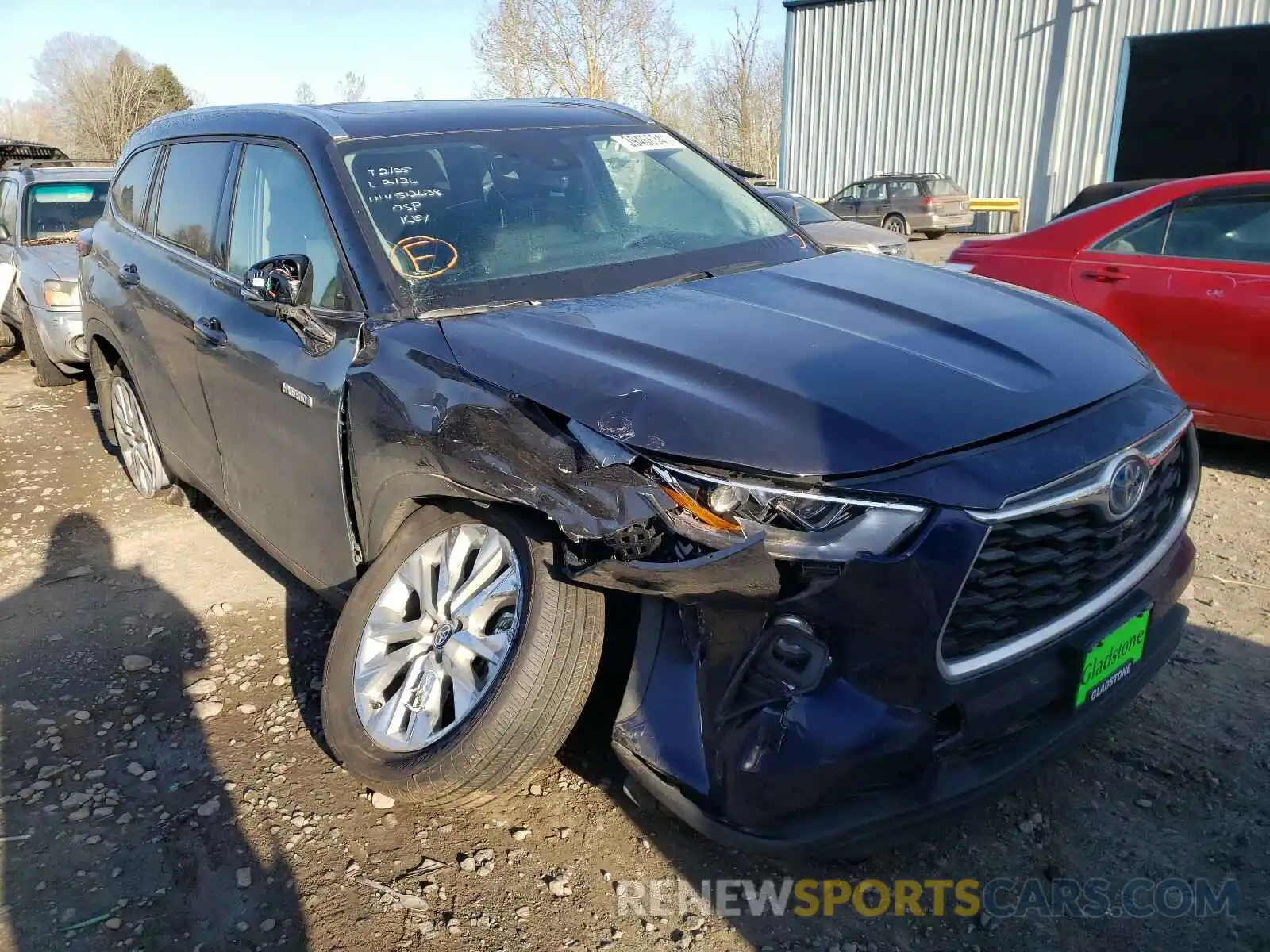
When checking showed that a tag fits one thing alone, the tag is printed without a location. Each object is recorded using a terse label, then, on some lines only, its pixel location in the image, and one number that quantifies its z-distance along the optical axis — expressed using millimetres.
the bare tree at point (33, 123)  37550
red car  4672
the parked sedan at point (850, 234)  9969
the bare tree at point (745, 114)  33875
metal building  19578
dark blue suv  1957
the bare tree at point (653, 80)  31547
